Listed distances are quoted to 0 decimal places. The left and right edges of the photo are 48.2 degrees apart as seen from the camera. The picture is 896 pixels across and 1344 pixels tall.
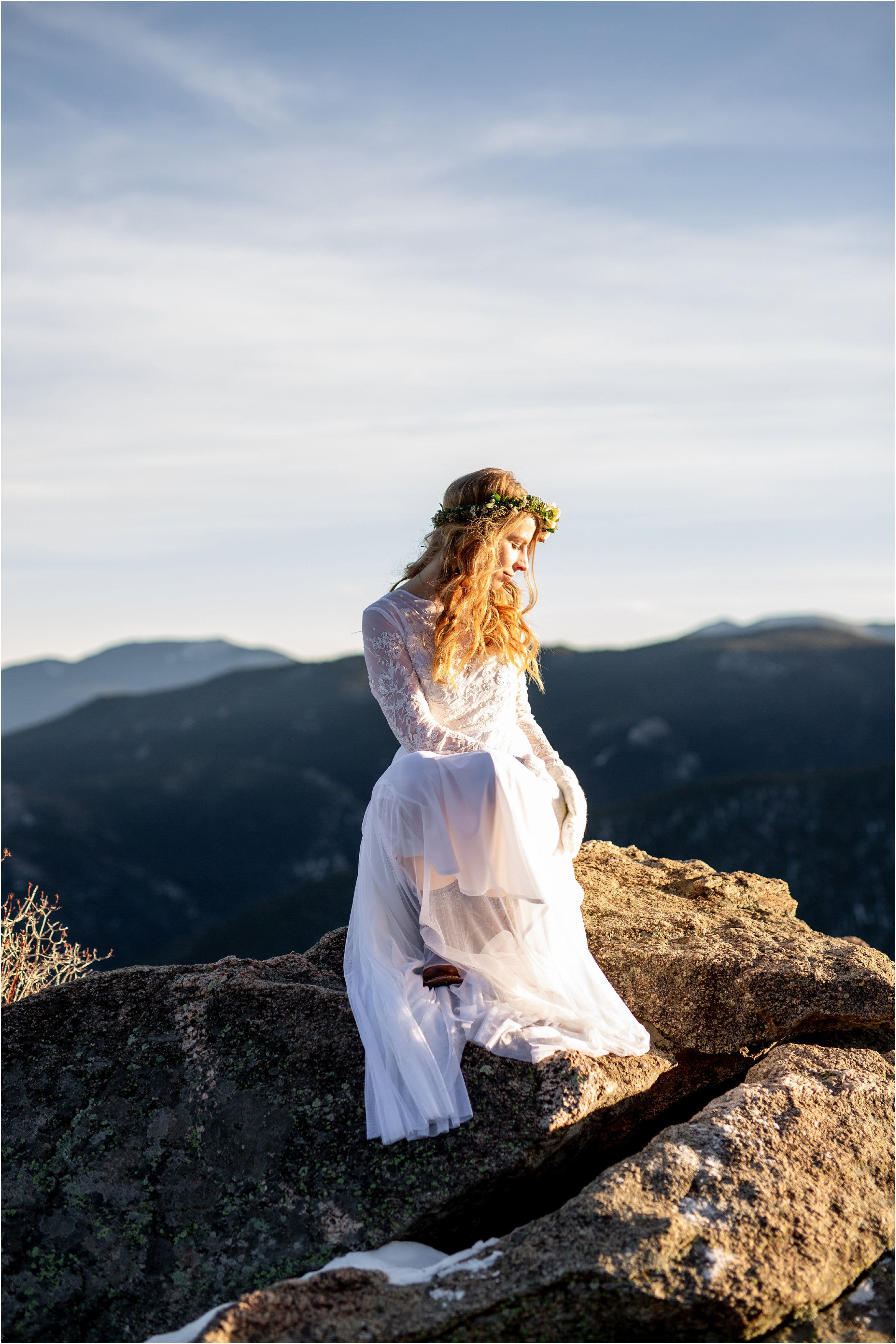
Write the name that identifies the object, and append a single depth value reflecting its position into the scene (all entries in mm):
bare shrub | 7727
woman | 4121
